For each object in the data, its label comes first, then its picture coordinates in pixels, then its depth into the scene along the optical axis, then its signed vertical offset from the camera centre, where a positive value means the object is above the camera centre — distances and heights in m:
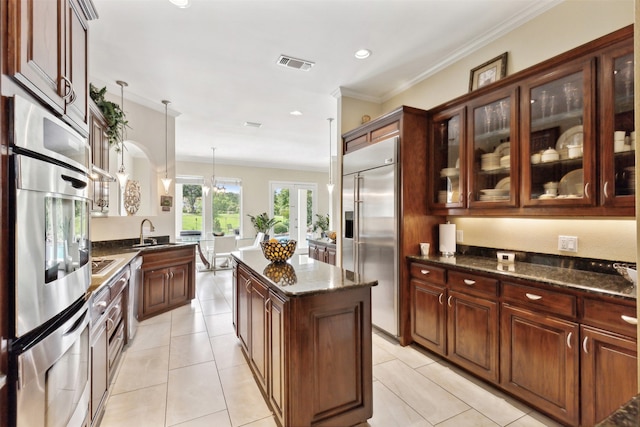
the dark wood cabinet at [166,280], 3.68 -0.90
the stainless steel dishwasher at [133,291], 2.94 -0.86
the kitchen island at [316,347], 1.62 -0.80
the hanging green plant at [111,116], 2.99 +1.14
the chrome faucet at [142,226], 4.00 -0.17
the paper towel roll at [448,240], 2.92 -0.26
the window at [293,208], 8.81 +0.21
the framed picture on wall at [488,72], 2.62 +1.37
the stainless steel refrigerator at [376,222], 2.96 -0.08
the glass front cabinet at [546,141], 1.77 +0.58
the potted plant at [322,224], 8.14 -0.26
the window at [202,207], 7.57 +0.22
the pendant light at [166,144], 4.31 +1.09
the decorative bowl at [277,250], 2.42 -0.30
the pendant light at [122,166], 3.45 +0.72
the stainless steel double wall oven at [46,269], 0.94 -0.21
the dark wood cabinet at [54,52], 0.95 +0.66
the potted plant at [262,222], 8.10 -0.21
